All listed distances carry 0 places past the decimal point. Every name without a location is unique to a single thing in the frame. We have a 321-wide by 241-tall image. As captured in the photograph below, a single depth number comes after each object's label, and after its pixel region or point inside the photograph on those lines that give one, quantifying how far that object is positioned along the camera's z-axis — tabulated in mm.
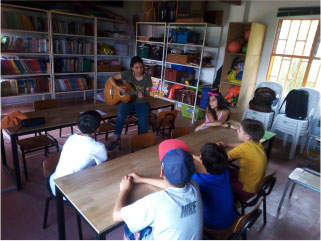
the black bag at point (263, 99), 4075
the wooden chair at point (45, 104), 3125
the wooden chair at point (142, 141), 2279
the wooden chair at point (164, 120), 3404
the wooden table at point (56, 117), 2281
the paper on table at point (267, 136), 2564
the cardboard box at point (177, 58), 4999
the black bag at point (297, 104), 3791
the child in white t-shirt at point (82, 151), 1663
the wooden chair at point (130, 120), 3577
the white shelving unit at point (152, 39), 5511
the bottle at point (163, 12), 5291
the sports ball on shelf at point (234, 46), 4387
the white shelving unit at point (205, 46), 4997
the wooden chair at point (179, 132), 2562
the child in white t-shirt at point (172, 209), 1097
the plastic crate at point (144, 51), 5754
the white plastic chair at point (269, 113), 4105
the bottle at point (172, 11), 5180
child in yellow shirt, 1858
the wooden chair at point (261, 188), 1880
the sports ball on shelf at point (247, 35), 4272
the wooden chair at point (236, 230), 1391
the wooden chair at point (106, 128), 3279
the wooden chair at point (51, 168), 1824
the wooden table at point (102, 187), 1230
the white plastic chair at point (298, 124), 3748
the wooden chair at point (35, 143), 2580
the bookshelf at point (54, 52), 4453
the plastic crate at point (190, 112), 5172
